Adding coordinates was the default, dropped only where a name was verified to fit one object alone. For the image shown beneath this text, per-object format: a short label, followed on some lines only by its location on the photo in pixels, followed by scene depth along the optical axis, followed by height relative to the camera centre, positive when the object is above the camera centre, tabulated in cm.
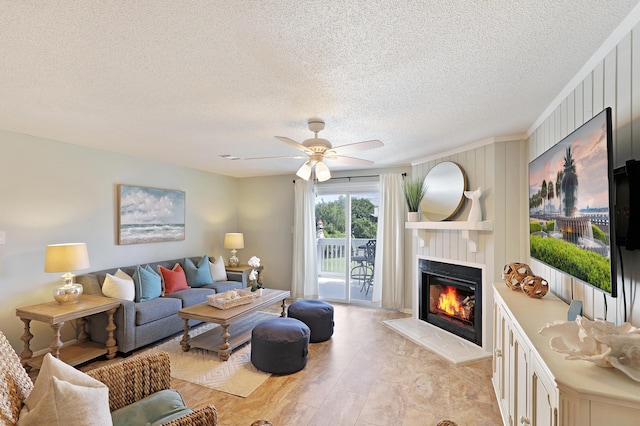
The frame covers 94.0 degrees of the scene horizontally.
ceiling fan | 257 +60
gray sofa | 321 -117
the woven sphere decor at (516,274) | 235 -48
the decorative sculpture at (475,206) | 332 +10
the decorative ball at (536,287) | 210 -51
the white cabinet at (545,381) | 94 -62
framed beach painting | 408 +0
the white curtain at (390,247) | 483 -54
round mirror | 368 +30
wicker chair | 119 -88
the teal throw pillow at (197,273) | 457 -91
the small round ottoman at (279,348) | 288 -130
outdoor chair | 529 -93
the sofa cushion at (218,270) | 500 -94
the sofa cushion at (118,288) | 340 -84
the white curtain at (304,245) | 551 -56
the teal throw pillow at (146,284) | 370 -88
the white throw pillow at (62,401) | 111 -73
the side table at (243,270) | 518 -99
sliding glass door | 531 -42
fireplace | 350 -109
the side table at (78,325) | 279 -111
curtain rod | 522 +68
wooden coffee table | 316 -125
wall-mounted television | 127 +5
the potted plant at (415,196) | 418 +26
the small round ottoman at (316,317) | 367 -127
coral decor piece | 97 -46
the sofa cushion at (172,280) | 414 -92
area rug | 268 -153
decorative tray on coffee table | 340 -99
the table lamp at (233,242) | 558 -51
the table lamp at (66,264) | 298 -49
